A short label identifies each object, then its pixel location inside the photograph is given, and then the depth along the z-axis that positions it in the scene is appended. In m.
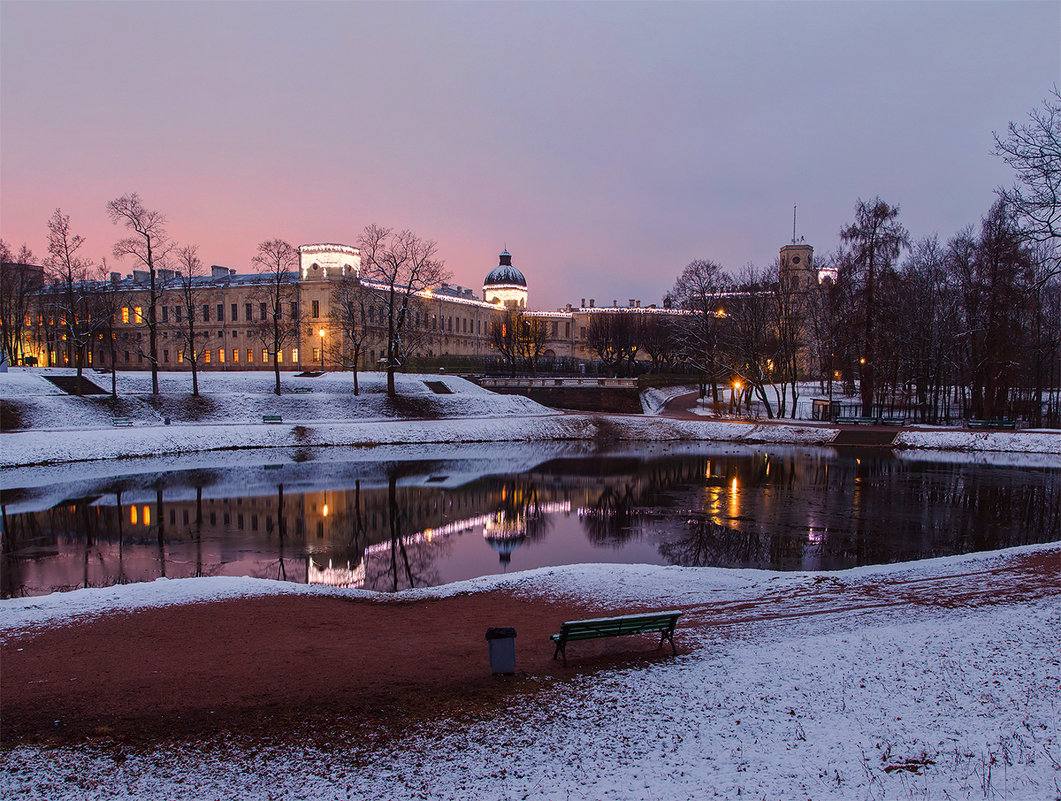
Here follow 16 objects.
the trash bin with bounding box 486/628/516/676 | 9.88
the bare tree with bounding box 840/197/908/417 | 46.25
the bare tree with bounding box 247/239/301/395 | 56.70
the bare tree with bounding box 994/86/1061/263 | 15.71
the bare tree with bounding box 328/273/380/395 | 72.75
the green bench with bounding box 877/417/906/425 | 49.28
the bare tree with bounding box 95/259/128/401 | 52.38
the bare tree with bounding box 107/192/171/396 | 46.44
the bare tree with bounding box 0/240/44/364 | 58.22
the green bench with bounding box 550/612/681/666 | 10.42
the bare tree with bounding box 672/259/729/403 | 59.84
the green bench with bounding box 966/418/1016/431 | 45.47
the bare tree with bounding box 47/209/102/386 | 46.31
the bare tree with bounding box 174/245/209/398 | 82.02
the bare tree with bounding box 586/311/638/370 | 93.50
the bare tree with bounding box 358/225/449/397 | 56.22
